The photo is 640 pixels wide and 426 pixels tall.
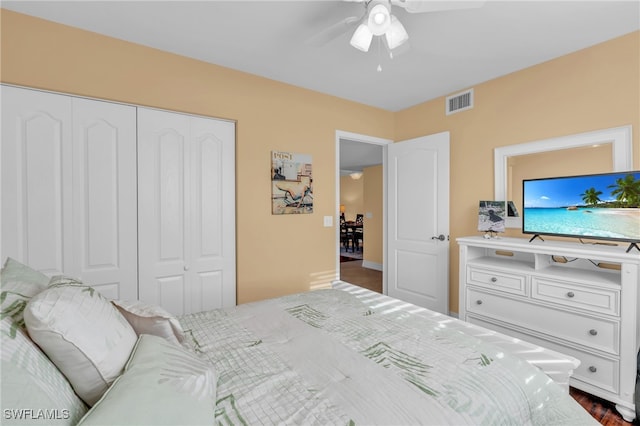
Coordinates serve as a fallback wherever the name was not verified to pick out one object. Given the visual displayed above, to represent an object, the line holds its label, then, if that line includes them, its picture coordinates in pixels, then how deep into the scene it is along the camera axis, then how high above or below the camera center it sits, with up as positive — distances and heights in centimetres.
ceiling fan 155 +107
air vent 317 +118
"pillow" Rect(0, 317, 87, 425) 57 -37
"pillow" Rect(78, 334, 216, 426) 67 -46
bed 71 -59
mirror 225 +44
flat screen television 206 +2
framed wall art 304 +29
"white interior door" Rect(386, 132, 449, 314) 332 -13
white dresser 186 -68
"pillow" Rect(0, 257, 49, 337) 81 -25
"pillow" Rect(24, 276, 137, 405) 77 -35
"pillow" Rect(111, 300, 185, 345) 114 -42
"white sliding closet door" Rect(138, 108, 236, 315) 243 +0
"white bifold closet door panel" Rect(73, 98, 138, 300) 218 +11
